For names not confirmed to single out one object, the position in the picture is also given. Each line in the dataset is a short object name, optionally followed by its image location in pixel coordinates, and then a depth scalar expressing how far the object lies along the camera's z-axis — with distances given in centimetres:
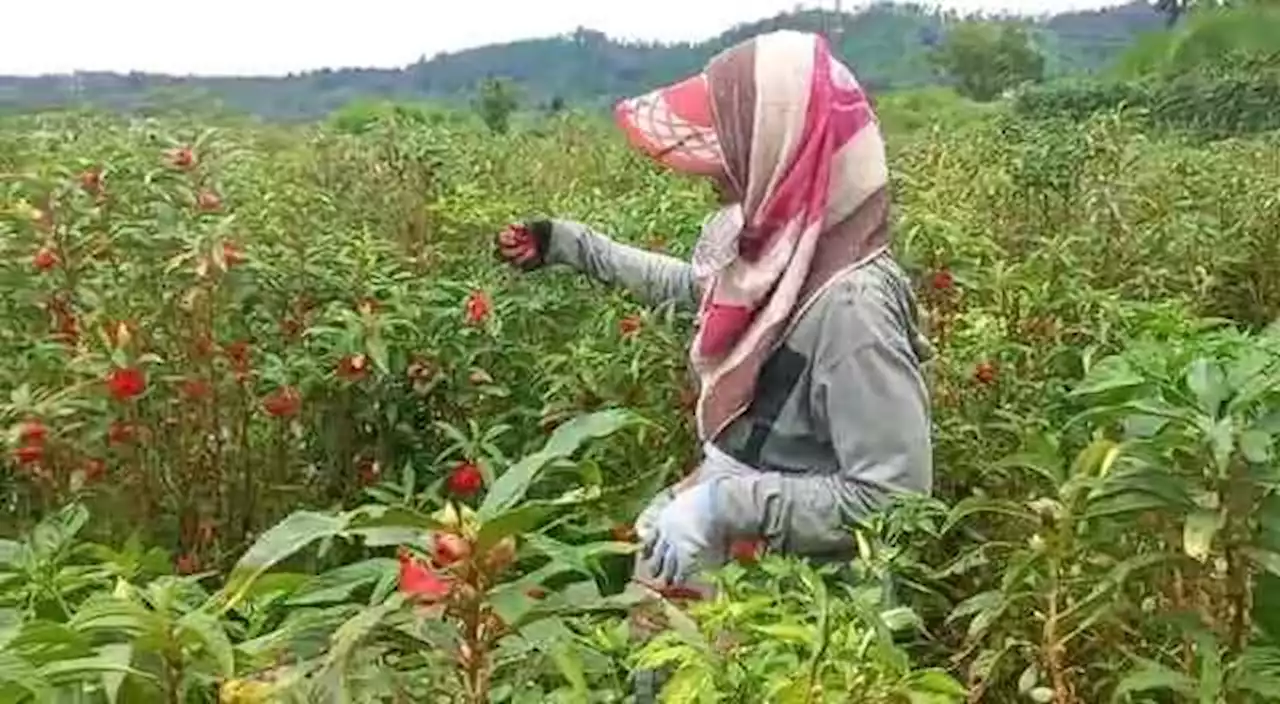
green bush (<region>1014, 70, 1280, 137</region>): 1358
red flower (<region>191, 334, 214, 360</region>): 322
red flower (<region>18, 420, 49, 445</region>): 300
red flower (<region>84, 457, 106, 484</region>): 315
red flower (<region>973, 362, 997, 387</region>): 323
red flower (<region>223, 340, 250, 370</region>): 326
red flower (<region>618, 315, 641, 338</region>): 322
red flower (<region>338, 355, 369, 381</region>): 321
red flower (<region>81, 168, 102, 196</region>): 346
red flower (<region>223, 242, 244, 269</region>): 314
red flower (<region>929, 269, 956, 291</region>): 357
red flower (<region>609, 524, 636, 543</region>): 230
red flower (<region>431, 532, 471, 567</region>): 141
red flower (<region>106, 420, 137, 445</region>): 315
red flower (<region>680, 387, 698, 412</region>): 321
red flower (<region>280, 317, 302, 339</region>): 338
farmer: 226
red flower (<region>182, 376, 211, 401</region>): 321
